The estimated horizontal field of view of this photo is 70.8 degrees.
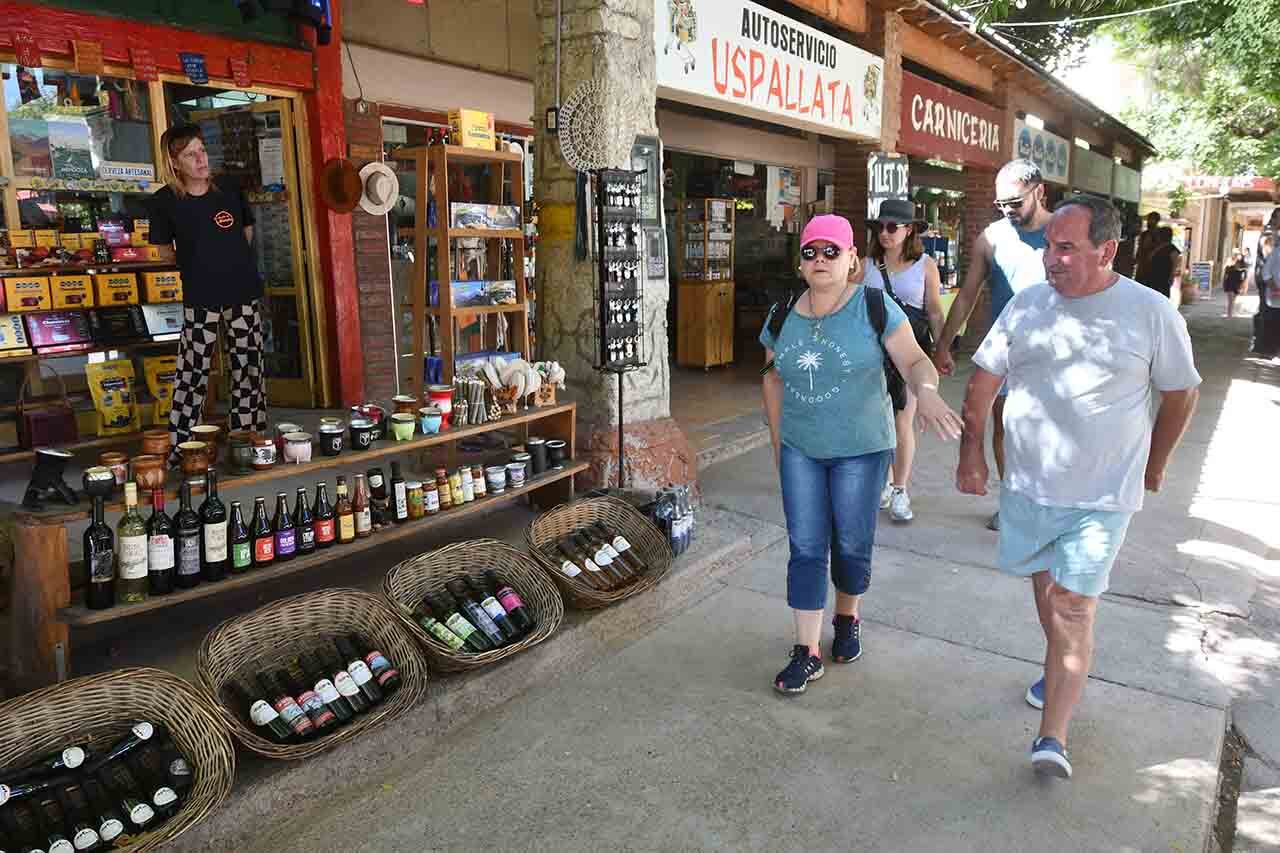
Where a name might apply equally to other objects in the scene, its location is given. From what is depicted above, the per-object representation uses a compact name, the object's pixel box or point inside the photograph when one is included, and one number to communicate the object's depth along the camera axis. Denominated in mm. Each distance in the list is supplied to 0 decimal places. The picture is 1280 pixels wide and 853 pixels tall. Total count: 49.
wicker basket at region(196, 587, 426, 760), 2785
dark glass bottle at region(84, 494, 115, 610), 2846
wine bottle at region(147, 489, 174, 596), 2986
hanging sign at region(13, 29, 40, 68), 5102
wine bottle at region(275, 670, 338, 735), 2900
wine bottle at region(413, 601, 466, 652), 3340
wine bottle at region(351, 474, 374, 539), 3684
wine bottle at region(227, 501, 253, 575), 3230
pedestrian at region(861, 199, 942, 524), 4859
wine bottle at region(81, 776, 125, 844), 2340
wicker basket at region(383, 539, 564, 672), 3264
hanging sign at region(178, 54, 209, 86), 5824
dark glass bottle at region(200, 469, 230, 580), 3119
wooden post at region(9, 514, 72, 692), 2828
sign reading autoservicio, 6203
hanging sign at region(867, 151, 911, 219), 9430
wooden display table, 2830
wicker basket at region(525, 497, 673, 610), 3787
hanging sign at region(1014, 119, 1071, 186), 13523
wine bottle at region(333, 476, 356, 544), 3605
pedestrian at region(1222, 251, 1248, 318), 19441
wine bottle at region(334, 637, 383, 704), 3023
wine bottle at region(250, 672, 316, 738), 2846
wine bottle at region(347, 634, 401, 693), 3088
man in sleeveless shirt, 4422
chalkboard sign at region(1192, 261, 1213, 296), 28656
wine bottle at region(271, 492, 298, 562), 3387
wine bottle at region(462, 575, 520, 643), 3521
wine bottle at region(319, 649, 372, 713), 2980
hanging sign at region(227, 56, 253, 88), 6059
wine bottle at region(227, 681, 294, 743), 2812
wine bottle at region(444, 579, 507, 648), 3468
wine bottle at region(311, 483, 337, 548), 3529
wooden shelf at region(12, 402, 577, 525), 2852
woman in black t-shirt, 4766
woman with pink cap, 3094
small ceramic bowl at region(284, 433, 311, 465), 3531
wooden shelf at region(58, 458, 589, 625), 2857
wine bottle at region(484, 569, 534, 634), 3586
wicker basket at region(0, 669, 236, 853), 2463
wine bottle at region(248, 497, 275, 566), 3316
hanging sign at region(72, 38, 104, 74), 5309
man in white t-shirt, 2613
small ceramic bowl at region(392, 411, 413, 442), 3975
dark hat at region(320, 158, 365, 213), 6336
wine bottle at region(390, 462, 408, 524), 3887
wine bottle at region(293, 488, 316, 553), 3469
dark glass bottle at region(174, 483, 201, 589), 3064
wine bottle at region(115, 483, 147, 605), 2912
